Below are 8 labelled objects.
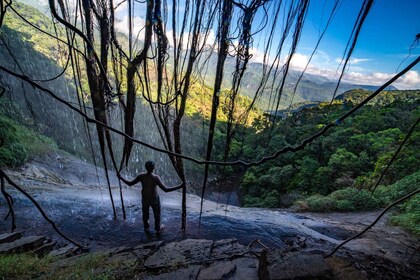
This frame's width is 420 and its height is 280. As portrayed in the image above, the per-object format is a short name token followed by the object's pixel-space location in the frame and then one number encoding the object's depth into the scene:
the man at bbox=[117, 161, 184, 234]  5.18
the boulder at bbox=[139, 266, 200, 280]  2.73
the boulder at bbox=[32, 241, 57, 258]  3.85
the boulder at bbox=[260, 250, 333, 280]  2.45
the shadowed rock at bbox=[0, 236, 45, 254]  3.51
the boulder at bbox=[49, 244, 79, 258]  3.92
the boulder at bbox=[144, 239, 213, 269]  3.14
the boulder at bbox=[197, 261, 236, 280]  2.68
